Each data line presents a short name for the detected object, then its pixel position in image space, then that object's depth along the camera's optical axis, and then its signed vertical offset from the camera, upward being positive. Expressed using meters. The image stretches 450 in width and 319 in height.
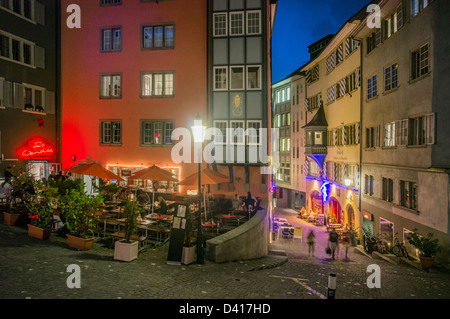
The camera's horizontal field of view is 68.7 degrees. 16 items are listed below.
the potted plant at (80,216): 11.07 -2.05
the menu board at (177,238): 10.66 -2.66
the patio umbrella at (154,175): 15.85 -0.92
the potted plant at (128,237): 10.44 -2.64
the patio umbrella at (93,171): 16.38 -0.75
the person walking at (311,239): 20.31 -5.11
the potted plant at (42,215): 12.16 -2.24
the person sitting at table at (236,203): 18.98 -2.74
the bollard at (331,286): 8.23 -3.25
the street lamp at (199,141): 10.88 +0.31
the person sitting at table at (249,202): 17.94 -2.51
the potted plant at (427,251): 13.91 -4.02
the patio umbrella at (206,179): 14.95 -1.07
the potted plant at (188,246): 10.63 -2.95
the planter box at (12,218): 13.72 -2.60
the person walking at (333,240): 17.70 -4.52
